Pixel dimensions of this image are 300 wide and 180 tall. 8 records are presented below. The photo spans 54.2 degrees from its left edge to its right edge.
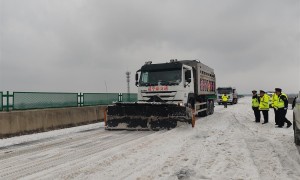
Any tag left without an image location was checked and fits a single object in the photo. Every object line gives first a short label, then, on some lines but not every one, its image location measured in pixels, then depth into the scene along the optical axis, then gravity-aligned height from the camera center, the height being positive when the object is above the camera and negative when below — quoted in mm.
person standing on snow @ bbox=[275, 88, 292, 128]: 11797 -468
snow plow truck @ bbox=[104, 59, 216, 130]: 11734 -225
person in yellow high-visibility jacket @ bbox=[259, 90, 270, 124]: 13837 -411
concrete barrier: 10055 -815
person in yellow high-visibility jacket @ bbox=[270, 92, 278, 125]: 12219 -312
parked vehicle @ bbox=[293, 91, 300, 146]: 7034 -649
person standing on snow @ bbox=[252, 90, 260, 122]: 14293 -446
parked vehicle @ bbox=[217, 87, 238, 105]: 37500 +453
